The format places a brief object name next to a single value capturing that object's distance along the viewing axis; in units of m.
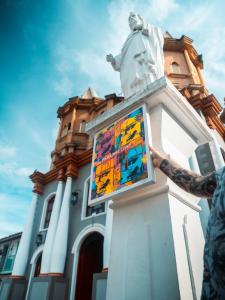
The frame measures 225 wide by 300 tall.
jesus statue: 3.23
